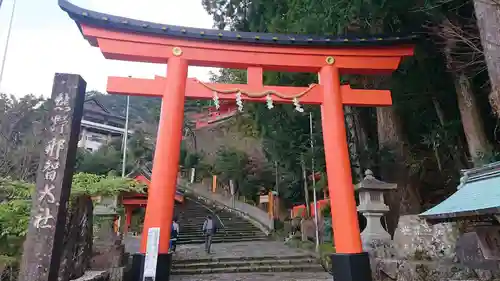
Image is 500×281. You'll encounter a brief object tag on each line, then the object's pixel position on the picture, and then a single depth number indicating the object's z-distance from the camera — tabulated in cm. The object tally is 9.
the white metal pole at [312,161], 1111
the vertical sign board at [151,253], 476
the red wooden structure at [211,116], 3671
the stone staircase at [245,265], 1029
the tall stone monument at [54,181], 369
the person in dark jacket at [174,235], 1160
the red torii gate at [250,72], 587
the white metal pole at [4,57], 1144
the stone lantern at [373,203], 845
